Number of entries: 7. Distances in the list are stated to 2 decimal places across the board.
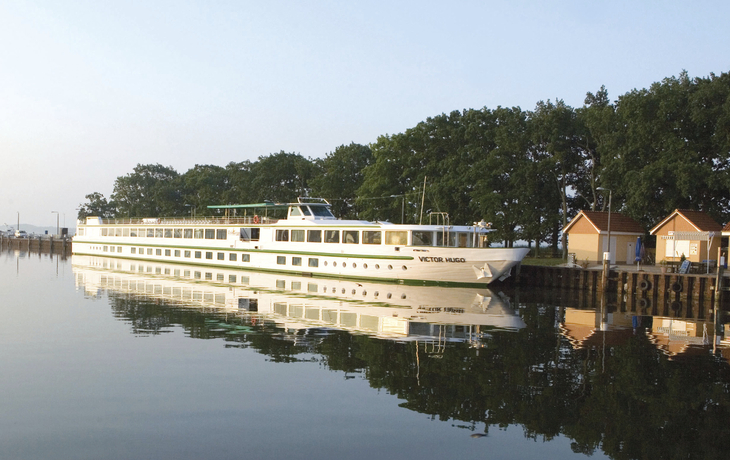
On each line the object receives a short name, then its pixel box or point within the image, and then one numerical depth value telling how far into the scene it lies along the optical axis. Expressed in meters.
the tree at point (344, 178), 72.94
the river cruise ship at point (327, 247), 38.75
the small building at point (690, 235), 42.91
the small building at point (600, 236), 48.03
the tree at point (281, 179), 83.31
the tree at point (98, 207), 119.50
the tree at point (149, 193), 104.69
